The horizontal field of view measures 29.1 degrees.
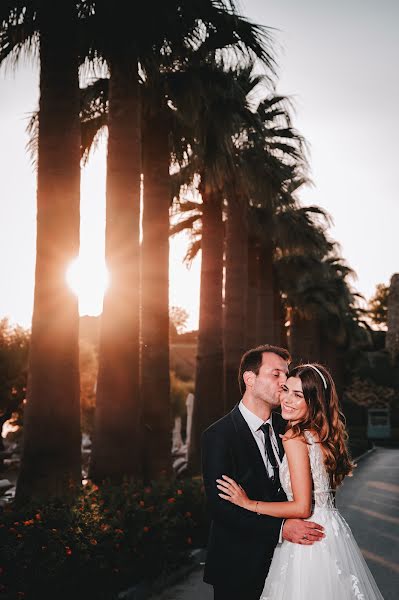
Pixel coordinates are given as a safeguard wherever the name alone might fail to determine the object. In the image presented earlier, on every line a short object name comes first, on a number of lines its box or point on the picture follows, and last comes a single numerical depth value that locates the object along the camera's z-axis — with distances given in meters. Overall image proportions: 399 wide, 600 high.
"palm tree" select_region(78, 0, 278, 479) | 12.84
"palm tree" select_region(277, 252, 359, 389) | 35.47
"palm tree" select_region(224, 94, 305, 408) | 20.33
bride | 4.54
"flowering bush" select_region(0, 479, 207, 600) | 7.56
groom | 4.62
